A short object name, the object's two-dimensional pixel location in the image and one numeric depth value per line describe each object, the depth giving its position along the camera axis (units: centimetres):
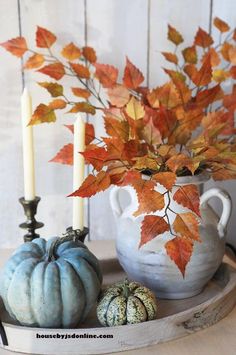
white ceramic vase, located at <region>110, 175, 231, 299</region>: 69
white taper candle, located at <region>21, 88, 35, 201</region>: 77
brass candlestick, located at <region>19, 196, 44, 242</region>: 79
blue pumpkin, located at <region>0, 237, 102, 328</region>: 62
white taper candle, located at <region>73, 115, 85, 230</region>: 73
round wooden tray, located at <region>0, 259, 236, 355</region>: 61
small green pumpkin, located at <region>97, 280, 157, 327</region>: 63
